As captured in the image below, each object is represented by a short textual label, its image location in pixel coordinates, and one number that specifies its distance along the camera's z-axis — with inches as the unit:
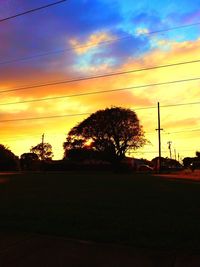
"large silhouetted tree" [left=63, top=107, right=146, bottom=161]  1793.2
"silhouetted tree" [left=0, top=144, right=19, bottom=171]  1912.7
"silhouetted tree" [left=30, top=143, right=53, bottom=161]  3120.2
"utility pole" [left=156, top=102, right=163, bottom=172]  1392.0
